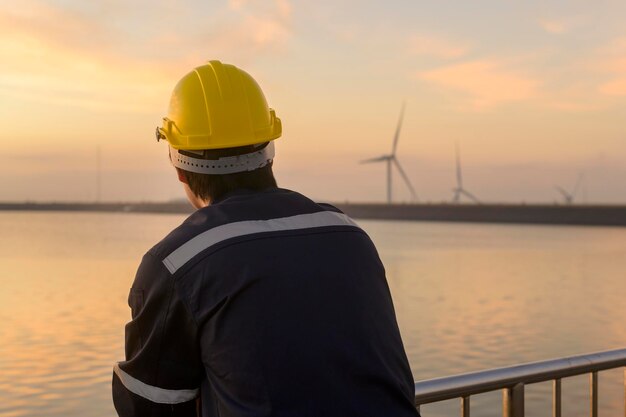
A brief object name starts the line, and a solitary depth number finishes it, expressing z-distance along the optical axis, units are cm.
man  170
